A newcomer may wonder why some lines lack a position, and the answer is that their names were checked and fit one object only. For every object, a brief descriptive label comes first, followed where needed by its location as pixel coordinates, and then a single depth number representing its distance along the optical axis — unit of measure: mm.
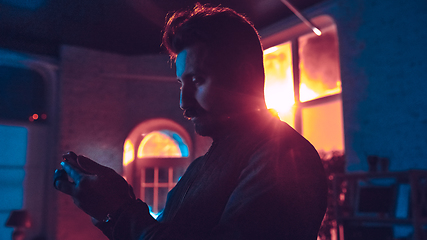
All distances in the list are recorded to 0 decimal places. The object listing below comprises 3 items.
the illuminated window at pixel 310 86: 4719
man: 607
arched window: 6590
